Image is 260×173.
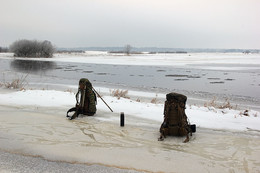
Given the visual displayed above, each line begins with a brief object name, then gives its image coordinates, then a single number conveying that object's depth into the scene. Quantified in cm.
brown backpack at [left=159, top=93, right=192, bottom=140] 655
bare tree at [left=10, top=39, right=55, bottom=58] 8625
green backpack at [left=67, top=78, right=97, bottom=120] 838
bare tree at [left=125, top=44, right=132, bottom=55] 12421
